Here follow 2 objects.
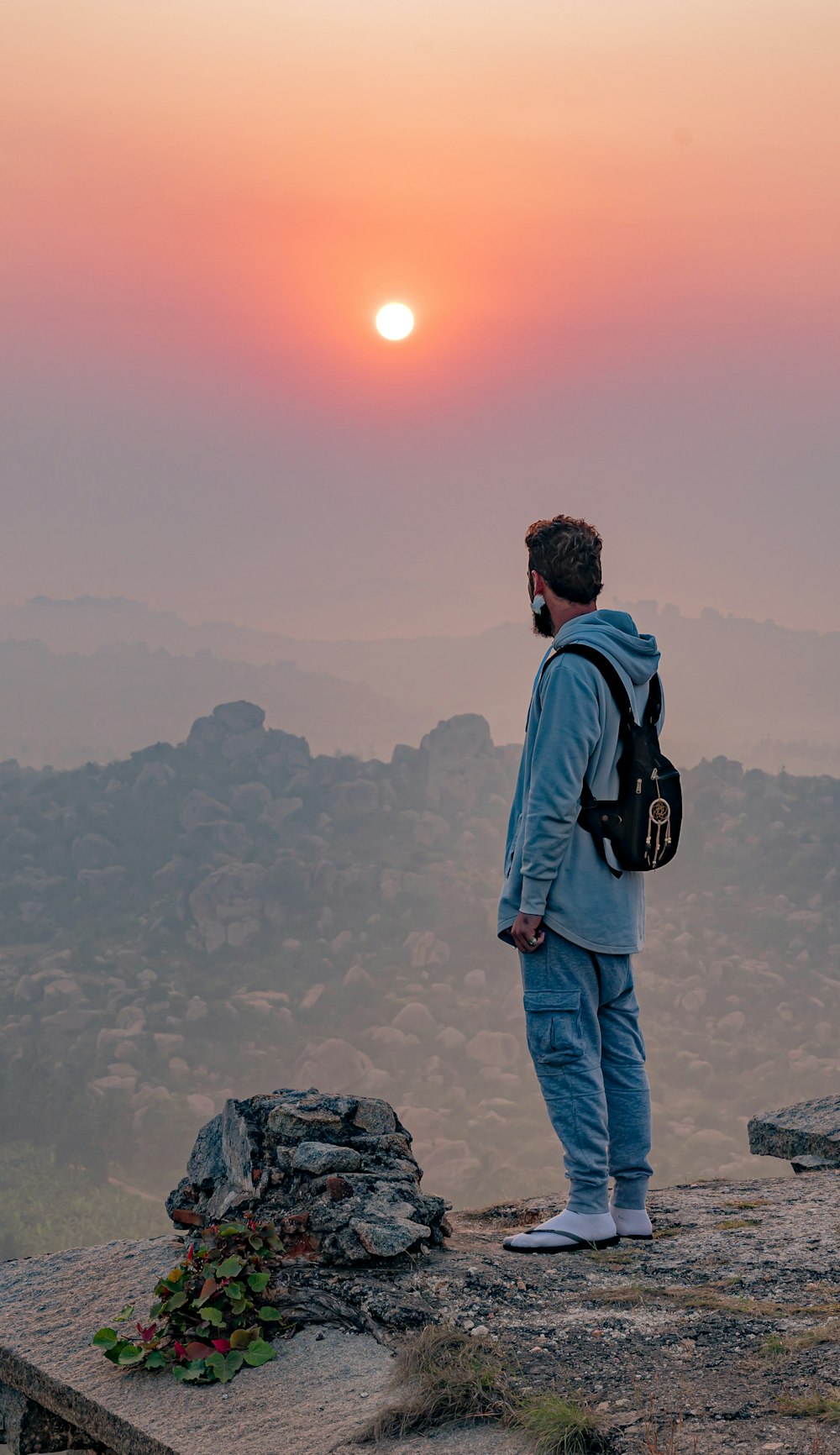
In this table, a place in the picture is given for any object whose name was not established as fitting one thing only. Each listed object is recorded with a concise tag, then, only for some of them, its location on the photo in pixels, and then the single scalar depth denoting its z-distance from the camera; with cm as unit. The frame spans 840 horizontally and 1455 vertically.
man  414
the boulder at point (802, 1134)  659
